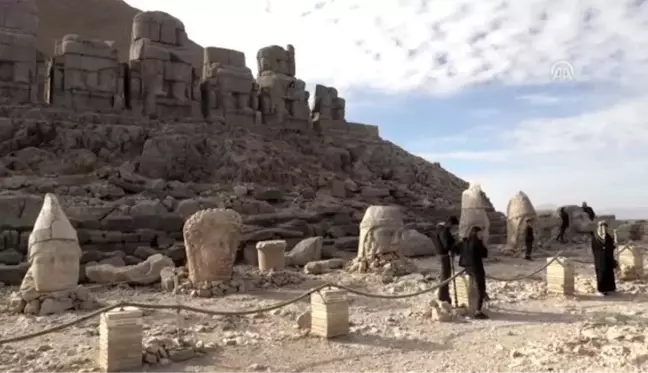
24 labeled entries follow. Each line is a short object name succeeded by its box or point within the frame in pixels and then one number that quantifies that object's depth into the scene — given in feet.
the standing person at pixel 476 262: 26.20
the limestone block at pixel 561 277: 32.60
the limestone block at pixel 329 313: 22.40
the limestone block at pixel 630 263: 37.60
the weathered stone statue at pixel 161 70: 73.82
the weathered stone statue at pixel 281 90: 85.77
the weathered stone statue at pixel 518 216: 54.85
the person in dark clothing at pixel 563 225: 65.41
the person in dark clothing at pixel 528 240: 51.70
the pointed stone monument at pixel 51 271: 28.19
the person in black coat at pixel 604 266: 32.96
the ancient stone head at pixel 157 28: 75.77
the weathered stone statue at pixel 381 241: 41.24
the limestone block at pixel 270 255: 41.34
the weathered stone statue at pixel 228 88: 79.71
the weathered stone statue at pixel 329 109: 92.94
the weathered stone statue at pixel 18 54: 66.23
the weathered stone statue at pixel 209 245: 34.50
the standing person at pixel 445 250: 28.48
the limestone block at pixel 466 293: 26.55
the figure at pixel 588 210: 68.64
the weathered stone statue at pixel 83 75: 68.54
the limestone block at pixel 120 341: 18.19
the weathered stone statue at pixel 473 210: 49.75
